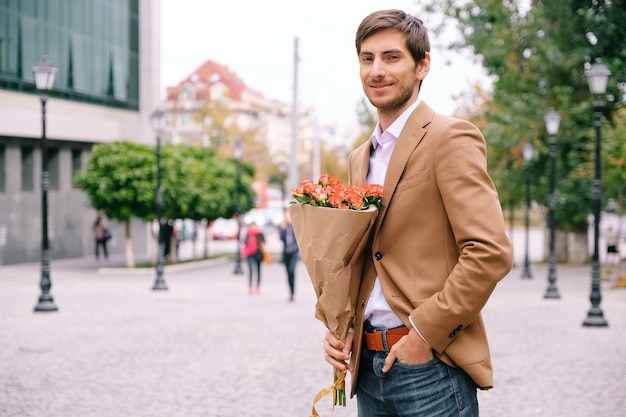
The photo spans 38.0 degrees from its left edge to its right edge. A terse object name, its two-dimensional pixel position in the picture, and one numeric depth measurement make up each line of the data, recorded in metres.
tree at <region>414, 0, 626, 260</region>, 31.45
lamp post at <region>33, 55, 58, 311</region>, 16.31
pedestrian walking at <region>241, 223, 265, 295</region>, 21.36
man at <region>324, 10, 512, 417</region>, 2.79
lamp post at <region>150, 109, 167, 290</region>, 23.44
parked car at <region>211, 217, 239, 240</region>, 63.50
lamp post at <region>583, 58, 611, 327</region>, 14.84
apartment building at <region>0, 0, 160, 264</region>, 33.03
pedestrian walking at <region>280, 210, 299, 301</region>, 19.36
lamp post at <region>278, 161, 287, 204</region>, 43.91
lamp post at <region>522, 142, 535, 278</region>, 28.91
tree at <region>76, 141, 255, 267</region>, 30.97
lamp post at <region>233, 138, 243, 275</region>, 31.50
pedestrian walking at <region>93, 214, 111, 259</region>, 37.74
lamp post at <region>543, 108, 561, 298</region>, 20.59
